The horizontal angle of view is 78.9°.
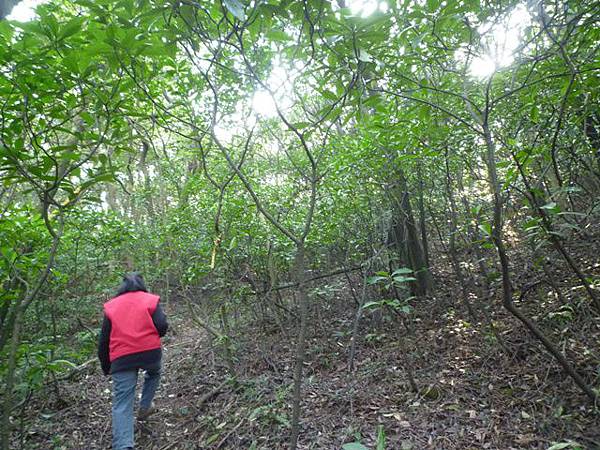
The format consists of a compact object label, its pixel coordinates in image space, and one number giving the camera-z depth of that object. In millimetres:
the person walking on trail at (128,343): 3684
